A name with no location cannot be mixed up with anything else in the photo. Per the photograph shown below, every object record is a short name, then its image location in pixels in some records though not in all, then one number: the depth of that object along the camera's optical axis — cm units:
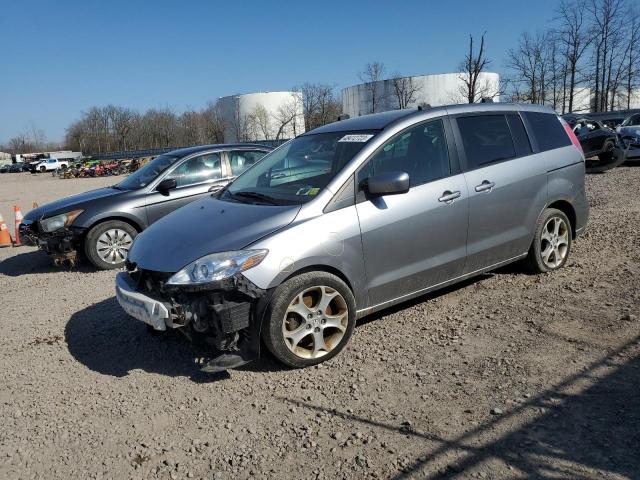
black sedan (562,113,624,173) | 959
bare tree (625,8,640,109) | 4342
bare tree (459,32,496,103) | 2480
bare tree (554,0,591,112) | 4241
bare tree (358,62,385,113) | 7988
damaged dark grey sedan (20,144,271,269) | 706
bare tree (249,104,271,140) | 8806
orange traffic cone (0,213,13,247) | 980
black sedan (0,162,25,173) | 7244
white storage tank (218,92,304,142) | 8569
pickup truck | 6253
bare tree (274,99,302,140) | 8344
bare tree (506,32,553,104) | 4609
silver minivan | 354
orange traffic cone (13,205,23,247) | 985
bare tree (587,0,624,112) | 4209
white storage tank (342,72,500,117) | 7938
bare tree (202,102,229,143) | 8644
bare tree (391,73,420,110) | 7562
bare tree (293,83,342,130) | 7034
